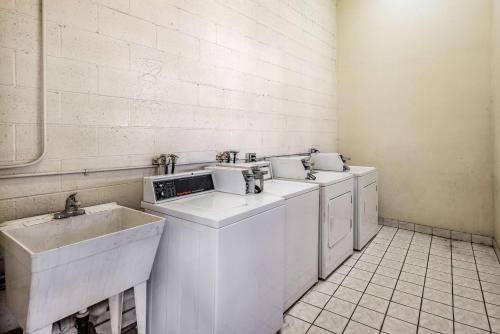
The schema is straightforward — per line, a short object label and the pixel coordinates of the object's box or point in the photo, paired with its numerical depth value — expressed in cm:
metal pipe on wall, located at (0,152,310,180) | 139
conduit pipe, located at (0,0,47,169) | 146
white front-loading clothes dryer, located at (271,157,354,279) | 245
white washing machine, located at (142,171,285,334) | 138
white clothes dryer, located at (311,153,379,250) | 308
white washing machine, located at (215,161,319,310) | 203
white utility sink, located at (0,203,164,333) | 106
